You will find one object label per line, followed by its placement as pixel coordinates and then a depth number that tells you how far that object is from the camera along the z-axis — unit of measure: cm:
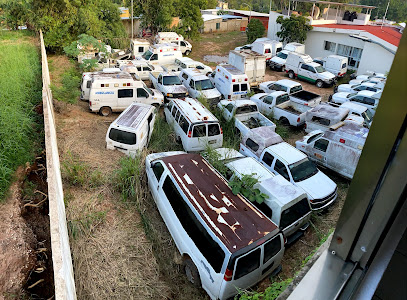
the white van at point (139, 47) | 2312
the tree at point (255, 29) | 3048
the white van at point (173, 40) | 2500
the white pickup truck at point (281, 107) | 1466
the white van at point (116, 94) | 1398
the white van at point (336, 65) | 2234
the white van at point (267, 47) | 2539
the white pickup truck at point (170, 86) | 1616
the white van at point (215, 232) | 602
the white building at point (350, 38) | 2211
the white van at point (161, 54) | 2112
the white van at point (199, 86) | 1598
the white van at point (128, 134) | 1044
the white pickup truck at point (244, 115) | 1322
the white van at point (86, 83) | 1563
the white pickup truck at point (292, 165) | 946
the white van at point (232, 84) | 1664
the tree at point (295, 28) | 2630
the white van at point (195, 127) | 1128
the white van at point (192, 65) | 2020
